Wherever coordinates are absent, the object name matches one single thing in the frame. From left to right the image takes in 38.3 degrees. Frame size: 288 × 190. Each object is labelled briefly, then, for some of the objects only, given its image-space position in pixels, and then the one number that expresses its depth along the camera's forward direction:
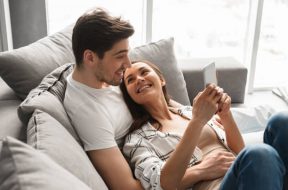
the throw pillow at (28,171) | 0.78
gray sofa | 0.84
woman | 1.26
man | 1.35
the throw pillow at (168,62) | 1.94
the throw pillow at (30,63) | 1.59
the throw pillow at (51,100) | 1.32
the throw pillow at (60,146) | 1.09
